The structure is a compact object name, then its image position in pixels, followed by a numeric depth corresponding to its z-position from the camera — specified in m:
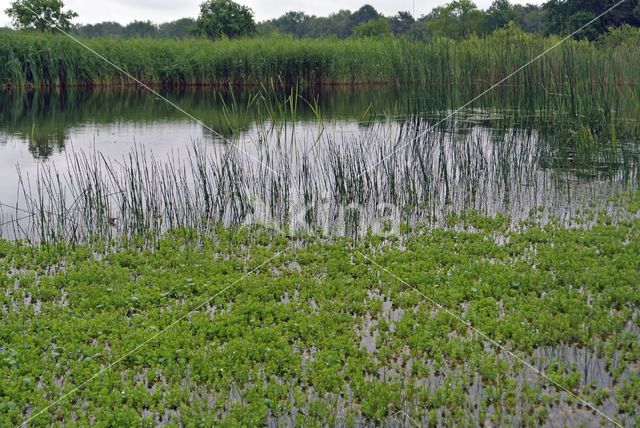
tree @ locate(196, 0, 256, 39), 31.78
